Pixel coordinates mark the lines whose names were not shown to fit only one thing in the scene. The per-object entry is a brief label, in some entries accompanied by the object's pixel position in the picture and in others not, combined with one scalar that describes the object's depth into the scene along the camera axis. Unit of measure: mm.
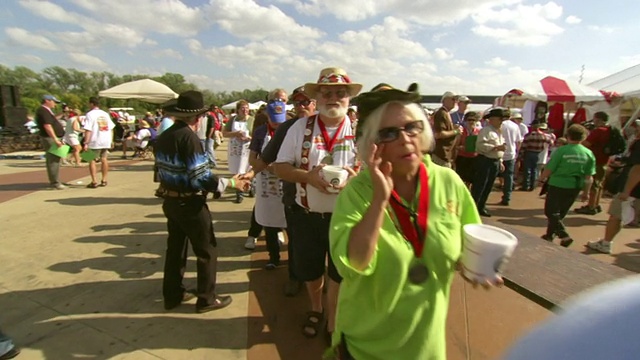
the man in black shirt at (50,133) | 7293
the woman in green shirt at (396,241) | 1317
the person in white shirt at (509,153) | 6996
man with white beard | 2484
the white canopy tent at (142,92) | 11341
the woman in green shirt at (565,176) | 4492
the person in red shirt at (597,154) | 6602
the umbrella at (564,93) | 10180
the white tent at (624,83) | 10133
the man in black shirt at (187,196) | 2795
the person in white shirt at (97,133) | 7516
